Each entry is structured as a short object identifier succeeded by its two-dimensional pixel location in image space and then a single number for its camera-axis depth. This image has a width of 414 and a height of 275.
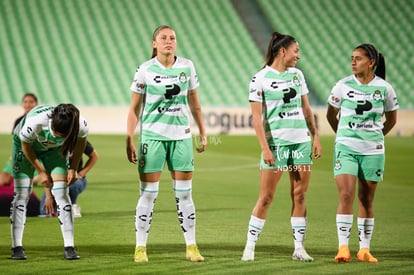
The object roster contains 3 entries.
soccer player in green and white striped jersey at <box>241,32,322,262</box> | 15.61
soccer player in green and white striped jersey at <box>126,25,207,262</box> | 15.56
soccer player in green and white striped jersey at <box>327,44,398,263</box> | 15.80
